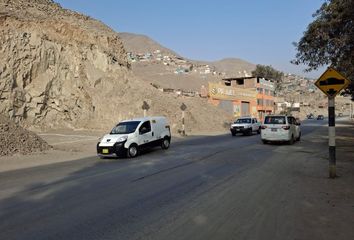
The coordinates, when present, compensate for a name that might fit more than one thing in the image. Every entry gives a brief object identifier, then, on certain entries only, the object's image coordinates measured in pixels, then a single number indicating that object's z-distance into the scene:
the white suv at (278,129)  23.83
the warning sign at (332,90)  11.70
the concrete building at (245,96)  63.31
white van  18.66
